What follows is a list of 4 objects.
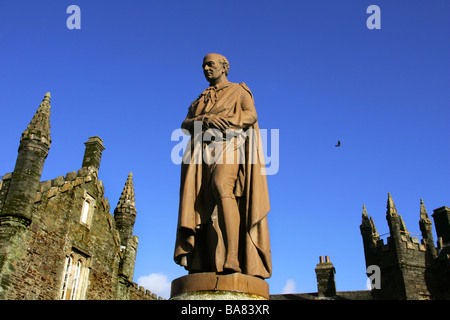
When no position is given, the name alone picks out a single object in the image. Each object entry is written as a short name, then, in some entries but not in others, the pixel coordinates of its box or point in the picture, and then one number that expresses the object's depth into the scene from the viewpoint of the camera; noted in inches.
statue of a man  201.5
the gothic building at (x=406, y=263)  1480.1
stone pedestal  181.2
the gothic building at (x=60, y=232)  672.4
